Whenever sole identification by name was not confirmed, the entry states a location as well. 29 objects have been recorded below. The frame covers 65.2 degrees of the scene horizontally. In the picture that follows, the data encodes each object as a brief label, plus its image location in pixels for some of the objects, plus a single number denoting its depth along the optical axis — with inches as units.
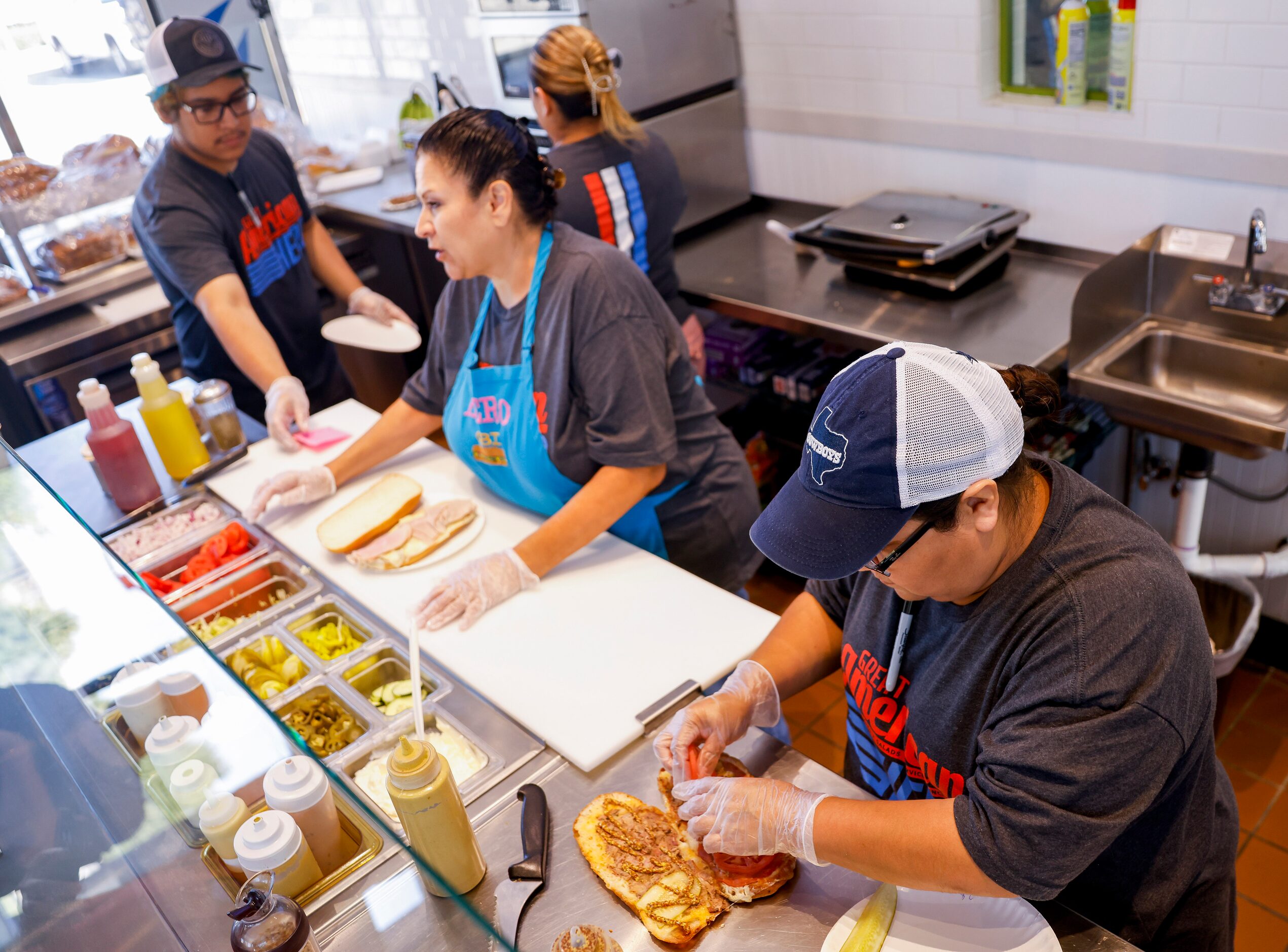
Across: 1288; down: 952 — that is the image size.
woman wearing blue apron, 82.8
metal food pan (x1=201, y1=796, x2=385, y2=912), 52.3
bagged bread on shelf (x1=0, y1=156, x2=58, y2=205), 167.8
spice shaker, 109.0
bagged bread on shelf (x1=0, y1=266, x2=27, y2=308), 167.0
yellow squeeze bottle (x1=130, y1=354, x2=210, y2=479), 100.9
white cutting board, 69.6
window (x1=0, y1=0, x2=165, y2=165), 192.1
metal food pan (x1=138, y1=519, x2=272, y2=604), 92.8
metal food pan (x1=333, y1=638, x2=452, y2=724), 77.4
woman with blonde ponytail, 117.7
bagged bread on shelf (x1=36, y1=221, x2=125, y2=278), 173.2
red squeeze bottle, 99.0
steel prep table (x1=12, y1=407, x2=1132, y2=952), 48.9
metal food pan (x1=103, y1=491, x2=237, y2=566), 97.4
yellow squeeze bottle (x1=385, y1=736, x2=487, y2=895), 49.6
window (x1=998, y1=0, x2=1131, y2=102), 127.5
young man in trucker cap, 116.7
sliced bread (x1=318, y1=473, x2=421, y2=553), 91.0
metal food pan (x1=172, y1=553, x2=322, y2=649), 87.7
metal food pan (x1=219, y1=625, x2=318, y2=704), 79.1
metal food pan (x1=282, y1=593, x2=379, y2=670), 82.8
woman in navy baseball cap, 45.7
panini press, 129.1
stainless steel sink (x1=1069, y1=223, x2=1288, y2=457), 107.5
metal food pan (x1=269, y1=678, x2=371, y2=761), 72.9
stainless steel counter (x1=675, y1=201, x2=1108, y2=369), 122.0
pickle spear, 50.9
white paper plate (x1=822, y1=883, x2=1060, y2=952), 50.0
